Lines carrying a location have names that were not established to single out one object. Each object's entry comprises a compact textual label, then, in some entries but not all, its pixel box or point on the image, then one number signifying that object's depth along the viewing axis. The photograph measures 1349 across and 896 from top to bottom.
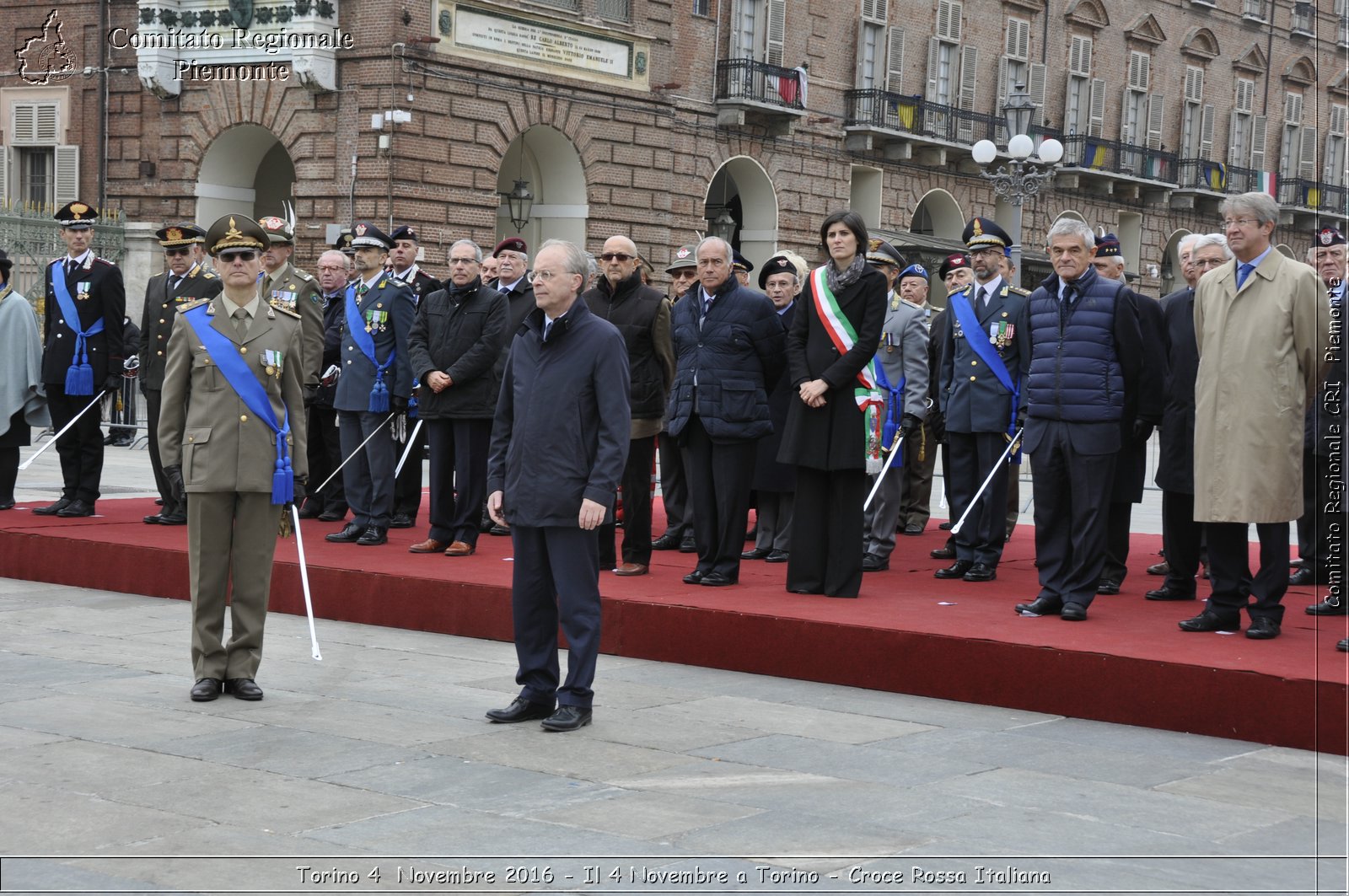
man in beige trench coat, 7.69
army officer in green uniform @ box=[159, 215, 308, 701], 7.54
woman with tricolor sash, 9.02
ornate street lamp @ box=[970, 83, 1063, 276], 24.08
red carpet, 7.08
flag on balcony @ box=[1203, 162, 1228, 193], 45.12
